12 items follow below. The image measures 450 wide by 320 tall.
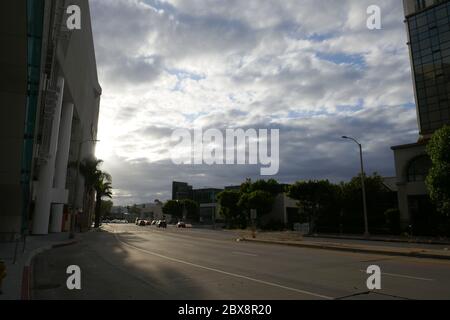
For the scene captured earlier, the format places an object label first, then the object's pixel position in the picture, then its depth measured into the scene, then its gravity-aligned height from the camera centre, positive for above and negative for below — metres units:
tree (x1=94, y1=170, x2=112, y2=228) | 58.91 +6.18
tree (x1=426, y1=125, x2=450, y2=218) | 28.41 +3.91
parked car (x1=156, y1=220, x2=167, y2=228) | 71.36 -0.17
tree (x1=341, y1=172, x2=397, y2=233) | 42.94 +2.45
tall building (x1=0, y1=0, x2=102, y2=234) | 18.41 +8.25
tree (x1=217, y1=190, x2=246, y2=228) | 70.19 +3.28
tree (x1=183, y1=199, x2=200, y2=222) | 110.19 +4.16
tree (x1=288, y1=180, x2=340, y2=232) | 44.84 +3.19
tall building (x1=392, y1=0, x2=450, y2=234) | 56.66 +25.81
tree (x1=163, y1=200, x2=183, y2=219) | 113.23 +4.60
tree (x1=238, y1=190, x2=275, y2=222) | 61.78 +3.61
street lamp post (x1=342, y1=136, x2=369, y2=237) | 35.09 +5.95
